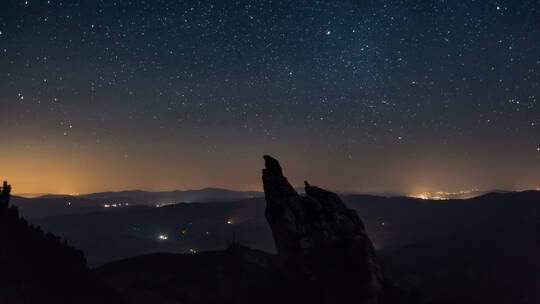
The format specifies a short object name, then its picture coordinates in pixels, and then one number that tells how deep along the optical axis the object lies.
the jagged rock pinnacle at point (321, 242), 33.19
